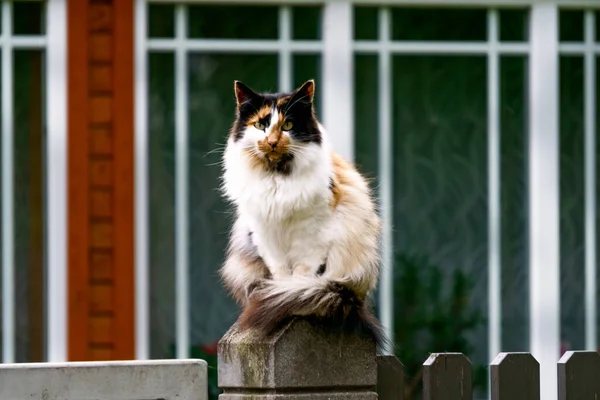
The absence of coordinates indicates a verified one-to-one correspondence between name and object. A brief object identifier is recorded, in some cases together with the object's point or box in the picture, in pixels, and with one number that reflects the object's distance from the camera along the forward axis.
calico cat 5.49
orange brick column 11.77
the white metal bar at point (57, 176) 11.76
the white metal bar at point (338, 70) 12.19
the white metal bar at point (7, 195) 11.94
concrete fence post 5.15
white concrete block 4.66
